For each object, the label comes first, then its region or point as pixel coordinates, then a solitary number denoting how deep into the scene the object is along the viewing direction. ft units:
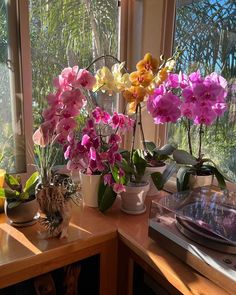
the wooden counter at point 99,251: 2.29
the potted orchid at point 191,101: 2.90
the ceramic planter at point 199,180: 3.34
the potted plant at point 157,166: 3.40
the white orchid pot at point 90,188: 3.38
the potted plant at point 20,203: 2.85
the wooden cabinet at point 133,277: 2.85
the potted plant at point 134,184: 3.22
